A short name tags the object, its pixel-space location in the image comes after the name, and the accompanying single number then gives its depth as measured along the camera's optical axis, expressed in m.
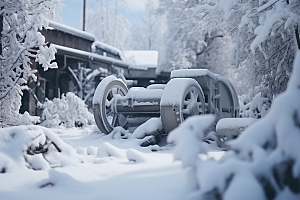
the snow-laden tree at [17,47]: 7.33
